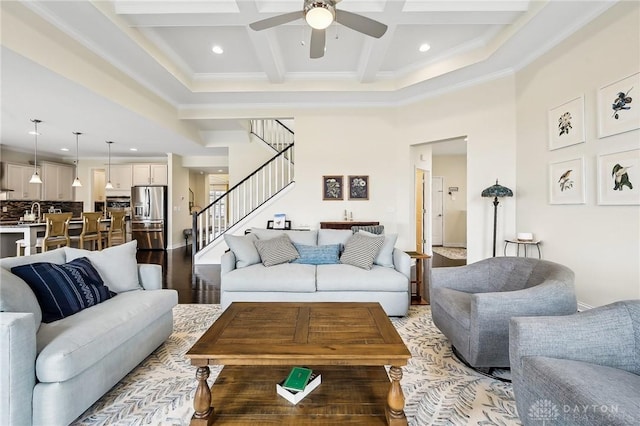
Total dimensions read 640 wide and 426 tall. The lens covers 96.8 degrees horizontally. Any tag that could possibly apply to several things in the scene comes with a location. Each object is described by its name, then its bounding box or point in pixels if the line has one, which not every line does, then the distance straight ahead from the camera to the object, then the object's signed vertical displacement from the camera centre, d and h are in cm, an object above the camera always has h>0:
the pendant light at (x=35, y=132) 503 +165
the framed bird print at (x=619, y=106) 260 +104
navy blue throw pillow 185 -51
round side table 375 -41
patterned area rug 168 -119
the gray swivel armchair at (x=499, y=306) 190 -66
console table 545 -19
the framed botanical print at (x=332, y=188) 572 +52
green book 151 -90
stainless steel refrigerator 794 -8
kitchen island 449 -36
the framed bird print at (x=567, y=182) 316 +37
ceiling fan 237 +176
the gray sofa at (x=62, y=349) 137 -76
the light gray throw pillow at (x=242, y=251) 348 -45
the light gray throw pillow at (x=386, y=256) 352 -52
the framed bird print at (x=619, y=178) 262 +35
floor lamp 405 +31
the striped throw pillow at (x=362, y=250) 341 -45
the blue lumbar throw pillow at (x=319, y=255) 365 -53
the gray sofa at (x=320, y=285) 313 -78
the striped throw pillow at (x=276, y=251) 351 -46
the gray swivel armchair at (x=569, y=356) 125 -71
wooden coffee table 139 -86
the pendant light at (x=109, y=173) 672 +116
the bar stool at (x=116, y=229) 619 -34
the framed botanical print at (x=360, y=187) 570 +54
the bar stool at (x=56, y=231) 465 -28
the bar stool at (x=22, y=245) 459 -51
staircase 610 +43
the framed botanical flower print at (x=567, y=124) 316 +106
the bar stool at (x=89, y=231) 541 -34
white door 897 +0
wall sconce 893 +69
